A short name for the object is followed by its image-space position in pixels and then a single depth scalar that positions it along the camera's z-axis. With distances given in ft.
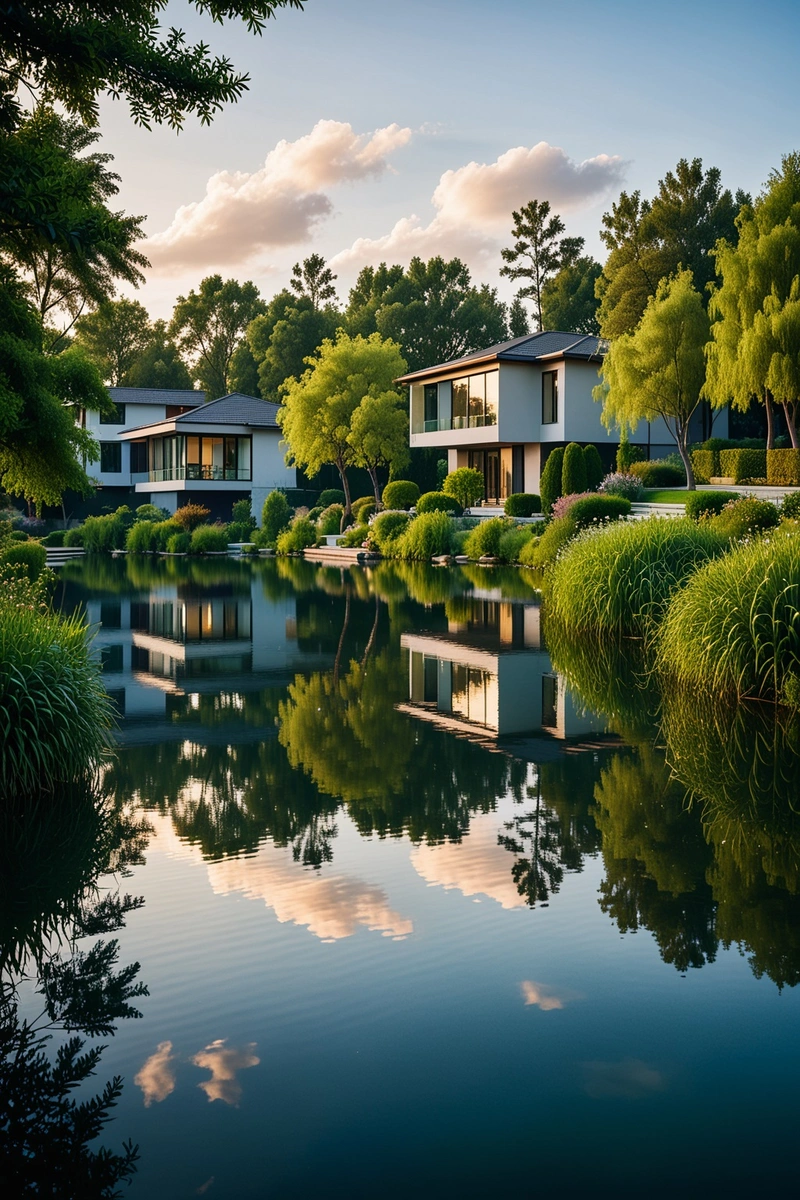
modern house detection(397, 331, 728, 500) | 147.84
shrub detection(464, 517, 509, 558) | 111.34
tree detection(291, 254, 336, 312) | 282.97
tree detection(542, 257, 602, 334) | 217.56
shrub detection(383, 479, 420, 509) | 146.61
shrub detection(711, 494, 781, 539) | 71.86
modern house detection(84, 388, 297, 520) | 191.01
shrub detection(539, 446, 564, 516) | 118.73
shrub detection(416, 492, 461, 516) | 132.36
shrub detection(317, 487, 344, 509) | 181.39
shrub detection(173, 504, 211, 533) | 158.92
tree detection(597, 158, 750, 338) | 164.25
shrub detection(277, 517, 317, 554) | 145.28
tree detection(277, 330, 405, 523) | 157.38
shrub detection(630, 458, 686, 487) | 133.69
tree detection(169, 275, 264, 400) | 294.87
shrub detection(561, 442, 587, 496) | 116.26
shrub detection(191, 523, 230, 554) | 147.54
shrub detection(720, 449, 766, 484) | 124.16
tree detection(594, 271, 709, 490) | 126.11
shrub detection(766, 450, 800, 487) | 115.85
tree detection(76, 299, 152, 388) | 274.57
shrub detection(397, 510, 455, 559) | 119.24
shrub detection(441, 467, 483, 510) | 141.79
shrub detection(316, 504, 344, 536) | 158.20
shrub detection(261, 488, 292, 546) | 152.66
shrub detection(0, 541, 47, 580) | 75.15
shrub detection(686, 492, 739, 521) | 91.97
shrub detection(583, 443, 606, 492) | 118.32
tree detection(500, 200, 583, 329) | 233.96
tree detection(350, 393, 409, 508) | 155.63
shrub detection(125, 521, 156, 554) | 155.12
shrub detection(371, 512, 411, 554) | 126.93
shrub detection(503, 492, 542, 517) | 129.70
